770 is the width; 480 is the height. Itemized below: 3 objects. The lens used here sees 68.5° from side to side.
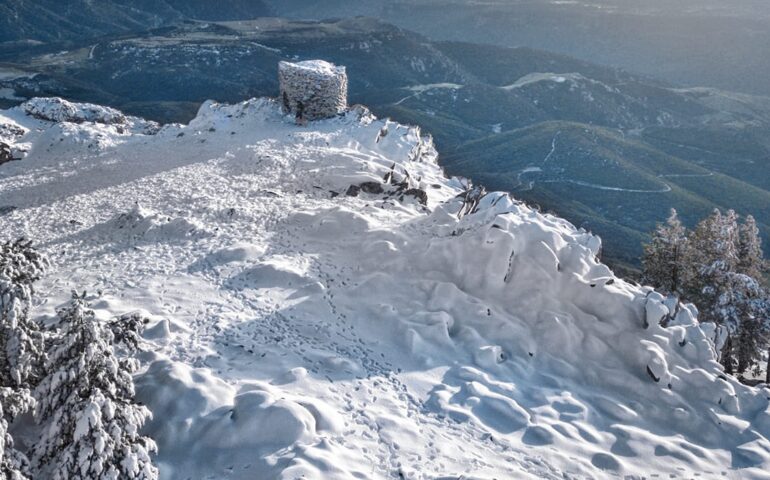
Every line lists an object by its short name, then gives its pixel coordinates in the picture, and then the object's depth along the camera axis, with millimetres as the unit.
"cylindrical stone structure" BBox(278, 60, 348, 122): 41344
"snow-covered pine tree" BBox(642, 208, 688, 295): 30141
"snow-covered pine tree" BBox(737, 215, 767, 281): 30375
